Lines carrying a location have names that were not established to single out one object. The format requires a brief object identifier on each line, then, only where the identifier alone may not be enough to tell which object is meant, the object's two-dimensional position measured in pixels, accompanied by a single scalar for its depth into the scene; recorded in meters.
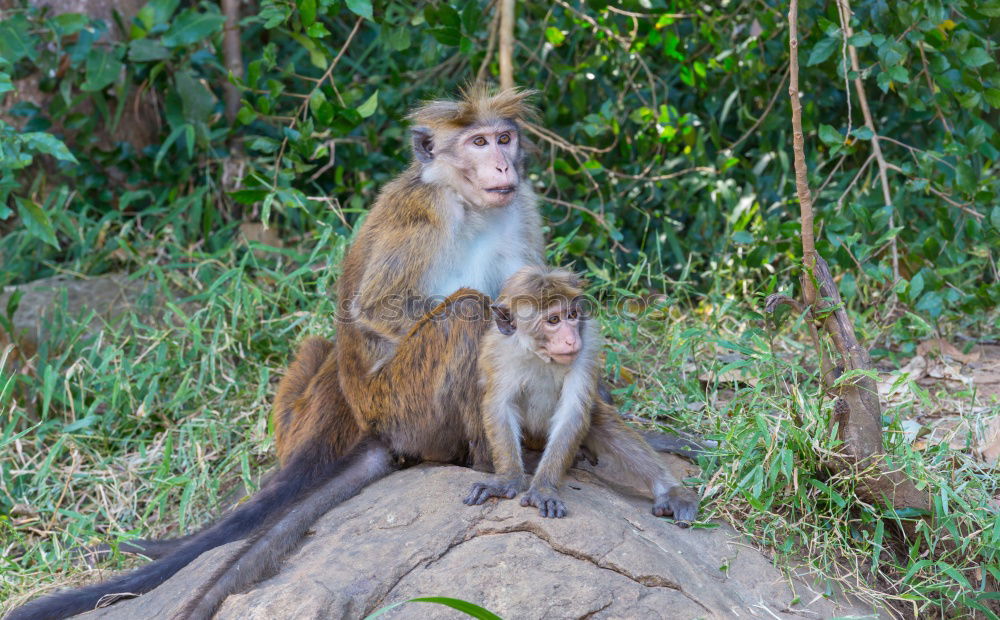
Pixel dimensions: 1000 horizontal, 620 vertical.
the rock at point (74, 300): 10.99
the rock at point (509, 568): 5.87
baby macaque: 6.76
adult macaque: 7.13
